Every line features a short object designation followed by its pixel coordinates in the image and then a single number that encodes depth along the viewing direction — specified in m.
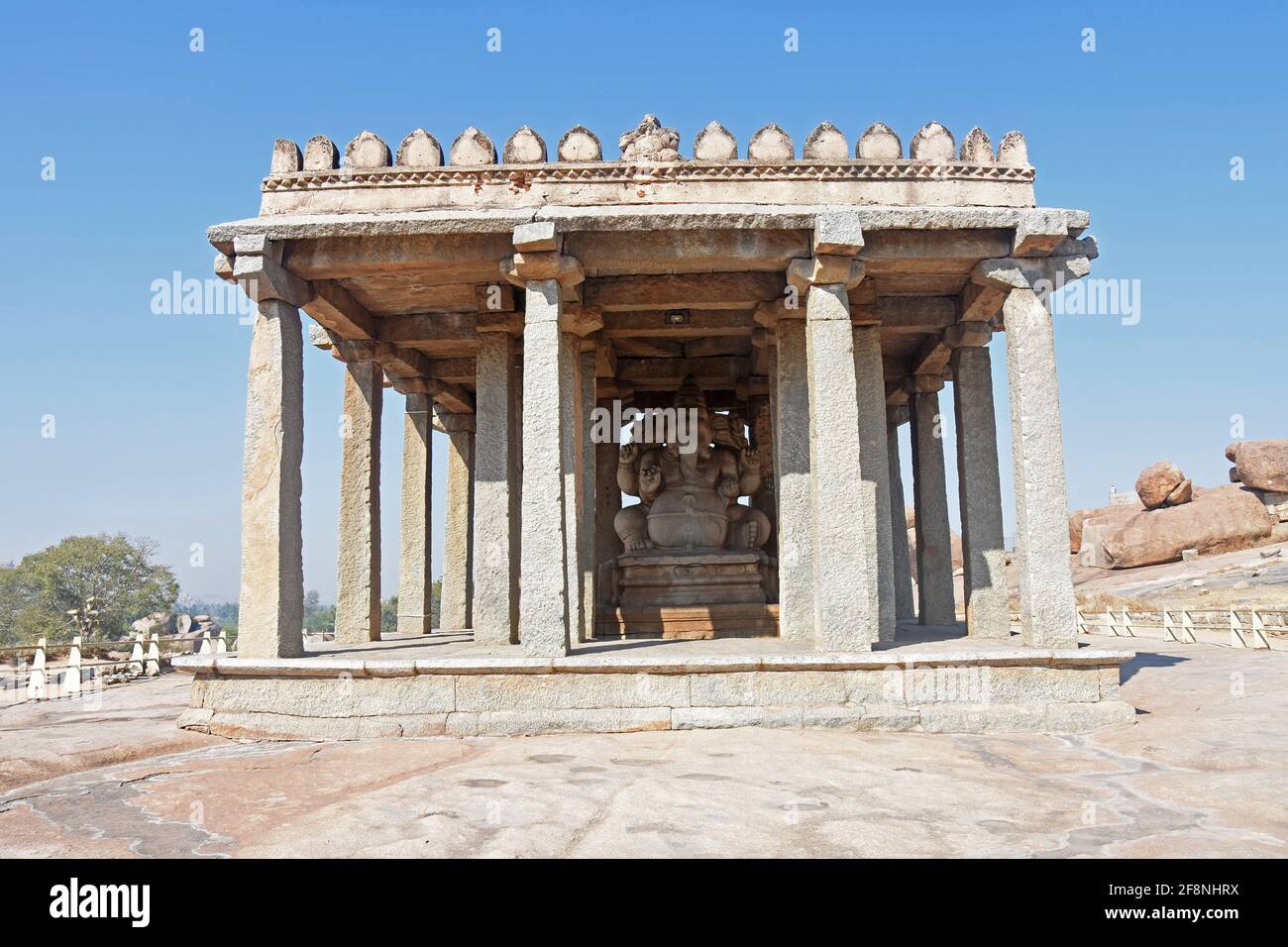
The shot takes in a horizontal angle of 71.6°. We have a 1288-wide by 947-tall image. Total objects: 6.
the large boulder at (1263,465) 38.41
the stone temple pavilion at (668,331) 9.24
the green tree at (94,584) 41.59
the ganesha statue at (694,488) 14.59
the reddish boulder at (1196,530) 37.38
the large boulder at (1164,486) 40.19
